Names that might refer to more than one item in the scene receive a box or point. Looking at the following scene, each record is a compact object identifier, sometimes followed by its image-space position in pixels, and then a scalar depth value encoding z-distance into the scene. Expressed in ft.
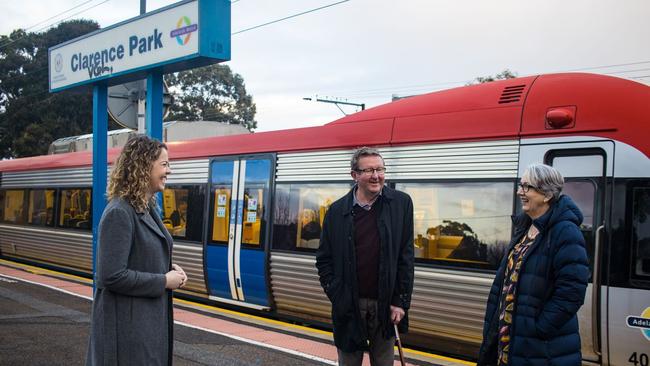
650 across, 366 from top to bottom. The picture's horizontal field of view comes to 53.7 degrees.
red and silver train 17.74
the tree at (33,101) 119.14
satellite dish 25.59
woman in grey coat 9.52
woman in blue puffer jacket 10.65
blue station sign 19.54
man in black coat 12.32
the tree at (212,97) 143.74
